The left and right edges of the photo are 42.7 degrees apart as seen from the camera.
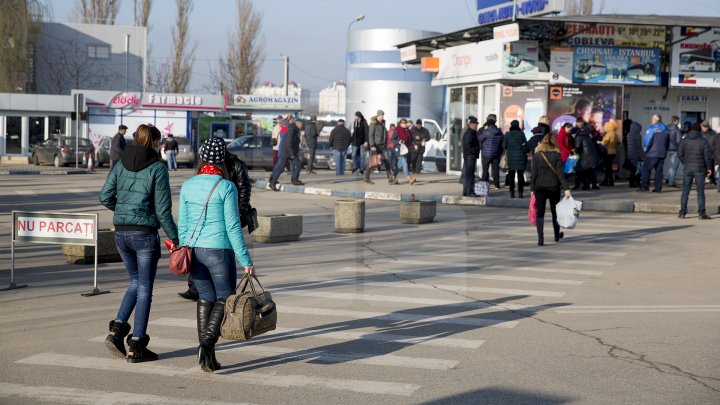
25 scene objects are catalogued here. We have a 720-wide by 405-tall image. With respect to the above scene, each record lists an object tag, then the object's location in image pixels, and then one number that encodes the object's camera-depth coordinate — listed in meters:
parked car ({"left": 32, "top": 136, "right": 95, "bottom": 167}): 42.53
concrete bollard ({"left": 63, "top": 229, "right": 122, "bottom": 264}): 12.87
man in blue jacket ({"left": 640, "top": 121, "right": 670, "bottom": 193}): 24.09
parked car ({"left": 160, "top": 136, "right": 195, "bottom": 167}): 44.22
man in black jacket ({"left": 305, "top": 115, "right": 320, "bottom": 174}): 35.53
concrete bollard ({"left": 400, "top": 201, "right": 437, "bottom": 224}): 18.39
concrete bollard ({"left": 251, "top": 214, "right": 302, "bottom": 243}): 15.31
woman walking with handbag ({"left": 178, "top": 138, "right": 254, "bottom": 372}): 7.07
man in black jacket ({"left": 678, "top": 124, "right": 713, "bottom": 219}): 19.33
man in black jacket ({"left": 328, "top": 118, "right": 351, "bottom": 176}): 32.09
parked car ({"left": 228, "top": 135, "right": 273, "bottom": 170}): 41.56
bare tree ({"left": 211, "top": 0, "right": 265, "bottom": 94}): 73.19
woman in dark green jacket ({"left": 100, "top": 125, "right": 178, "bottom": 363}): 7.53
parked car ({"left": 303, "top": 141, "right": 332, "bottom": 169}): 41.32
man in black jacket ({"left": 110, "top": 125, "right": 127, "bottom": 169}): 24.33
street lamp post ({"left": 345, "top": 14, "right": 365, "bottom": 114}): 68.75
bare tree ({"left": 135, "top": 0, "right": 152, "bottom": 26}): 73.56
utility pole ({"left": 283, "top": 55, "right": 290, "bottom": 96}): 77.48
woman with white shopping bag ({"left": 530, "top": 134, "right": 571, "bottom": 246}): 15.07
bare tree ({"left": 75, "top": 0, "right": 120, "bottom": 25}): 73.88
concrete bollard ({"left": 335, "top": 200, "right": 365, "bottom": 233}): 16.80
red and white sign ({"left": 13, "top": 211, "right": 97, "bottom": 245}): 10.46
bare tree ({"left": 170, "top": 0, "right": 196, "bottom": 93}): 71.31
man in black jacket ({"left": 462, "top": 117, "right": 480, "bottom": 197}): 22.91
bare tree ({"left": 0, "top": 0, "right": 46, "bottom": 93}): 55.50
